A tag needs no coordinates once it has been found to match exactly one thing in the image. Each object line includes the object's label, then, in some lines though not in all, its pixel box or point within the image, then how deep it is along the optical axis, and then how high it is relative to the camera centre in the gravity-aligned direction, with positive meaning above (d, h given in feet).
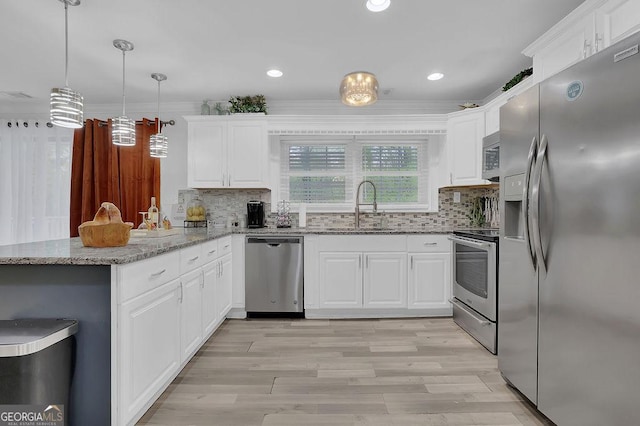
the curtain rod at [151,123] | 13.19 +3.64
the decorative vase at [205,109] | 12.57 +3.97
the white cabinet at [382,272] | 11.19 -1.97
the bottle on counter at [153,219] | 8.72 -0.16
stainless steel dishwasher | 11.29 -2.03
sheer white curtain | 13.52 +1.35
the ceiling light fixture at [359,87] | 7.63 +2.98
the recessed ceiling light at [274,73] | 10.39 +4.53
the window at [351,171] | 13.64 +1.83
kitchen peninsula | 4.98 -1.55
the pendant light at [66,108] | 5.89 +1.90
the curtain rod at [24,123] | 13.65 +3.67
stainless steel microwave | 9.11 +1.70
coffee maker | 12.64 -0.01
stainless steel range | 8.37 -1.90
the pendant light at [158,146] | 9.50 +1.95
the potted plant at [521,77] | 9.27 +3.98
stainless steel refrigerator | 4.12 -0.38
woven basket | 6.05 -0.40
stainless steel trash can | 4.23 -2.02
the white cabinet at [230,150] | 12.25 +2.36
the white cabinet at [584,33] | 5.61 +3.53
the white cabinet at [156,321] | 5.03 -2.07
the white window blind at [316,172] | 13.69 +1.75
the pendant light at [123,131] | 7.91 +1.96
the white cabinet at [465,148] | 11.42 +2.42
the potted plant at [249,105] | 12.46 +4.14
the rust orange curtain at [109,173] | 13.05 +1.59
